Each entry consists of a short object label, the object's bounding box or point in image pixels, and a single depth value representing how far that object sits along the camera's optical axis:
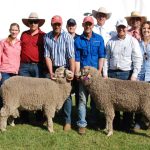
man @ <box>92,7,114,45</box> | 6.98
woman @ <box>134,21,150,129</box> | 6.25
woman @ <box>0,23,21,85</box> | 6.47
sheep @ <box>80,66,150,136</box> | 5.97
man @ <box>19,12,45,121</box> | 6.50
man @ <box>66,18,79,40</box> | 6.73
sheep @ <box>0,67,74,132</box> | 6.15
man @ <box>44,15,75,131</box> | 6.22
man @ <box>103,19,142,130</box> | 6.15
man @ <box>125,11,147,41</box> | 6.80
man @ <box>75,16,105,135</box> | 6.17
